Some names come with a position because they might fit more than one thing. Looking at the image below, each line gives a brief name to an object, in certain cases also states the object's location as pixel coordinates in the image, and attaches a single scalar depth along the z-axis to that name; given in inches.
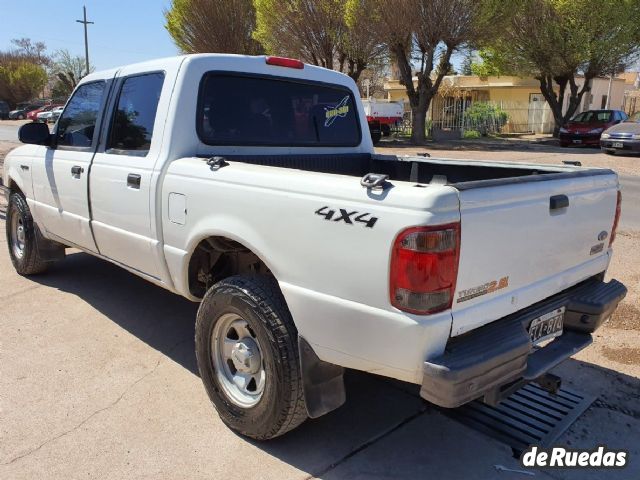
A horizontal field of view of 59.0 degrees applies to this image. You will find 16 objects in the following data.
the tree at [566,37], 974.4
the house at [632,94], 1828.2
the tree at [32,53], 3016.7
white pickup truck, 91.2
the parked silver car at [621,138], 775.7
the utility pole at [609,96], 1574.1
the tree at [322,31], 959.6
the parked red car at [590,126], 961.5
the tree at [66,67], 2659.0
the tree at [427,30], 889.5
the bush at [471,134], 1236.5
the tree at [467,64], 993.0
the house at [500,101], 1374.9
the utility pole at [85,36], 1780.0
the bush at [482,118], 1295.5
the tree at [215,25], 1245.1
